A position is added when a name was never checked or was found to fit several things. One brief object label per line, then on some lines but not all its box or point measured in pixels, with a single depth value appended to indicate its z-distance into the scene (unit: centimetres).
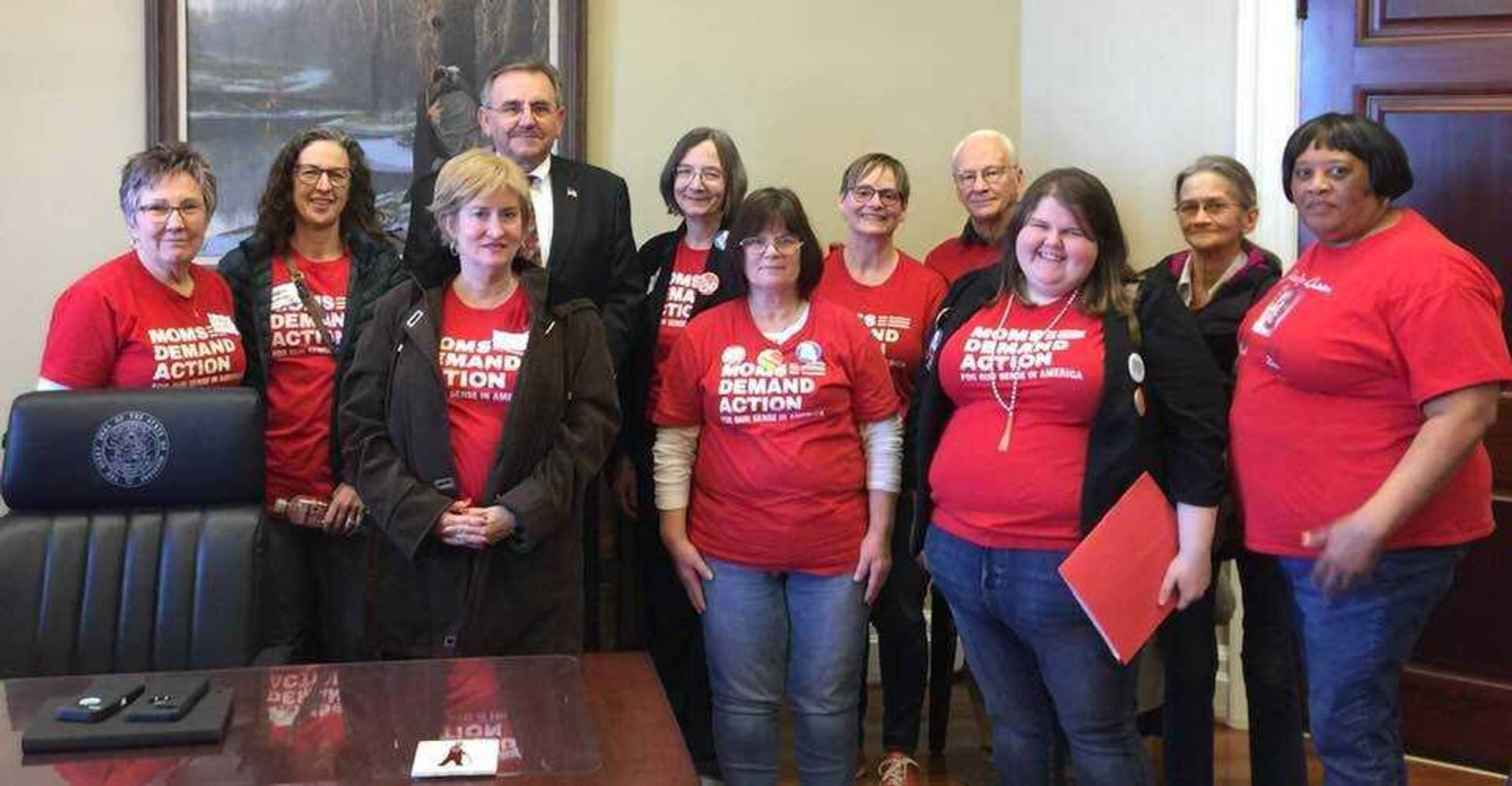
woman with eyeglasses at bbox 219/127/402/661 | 286
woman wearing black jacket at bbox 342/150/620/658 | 253
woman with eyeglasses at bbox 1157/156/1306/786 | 265
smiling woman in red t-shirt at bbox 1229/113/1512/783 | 214
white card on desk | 167
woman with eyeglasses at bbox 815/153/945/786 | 305
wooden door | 313
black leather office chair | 229
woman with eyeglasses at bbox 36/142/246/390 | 267
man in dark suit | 311
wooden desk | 168
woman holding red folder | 231
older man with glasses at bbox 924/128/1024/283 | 322
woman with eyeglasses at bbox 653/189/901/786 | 268
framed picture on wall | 353
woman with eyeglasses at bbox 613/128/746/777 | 317
